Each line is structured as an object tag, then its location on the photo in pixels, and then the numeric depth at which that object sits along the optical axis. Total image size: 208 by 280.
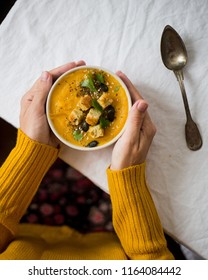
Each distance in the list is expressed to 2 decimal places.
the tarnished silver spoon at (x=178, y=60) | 0.79
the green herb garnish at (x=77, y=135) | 0.77
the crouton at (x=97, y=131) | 0.75
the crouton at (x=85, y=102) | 0.76
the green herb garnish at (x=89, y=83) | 0.77
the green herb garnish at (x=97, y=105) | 0.75
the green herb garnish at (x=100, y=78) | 0.78
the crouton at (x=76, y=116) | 0.76
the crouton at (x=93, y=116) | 0.75
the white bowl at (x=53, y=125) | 0.75
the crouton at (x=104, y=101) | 0.76
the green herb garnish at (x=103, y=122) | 0.76
